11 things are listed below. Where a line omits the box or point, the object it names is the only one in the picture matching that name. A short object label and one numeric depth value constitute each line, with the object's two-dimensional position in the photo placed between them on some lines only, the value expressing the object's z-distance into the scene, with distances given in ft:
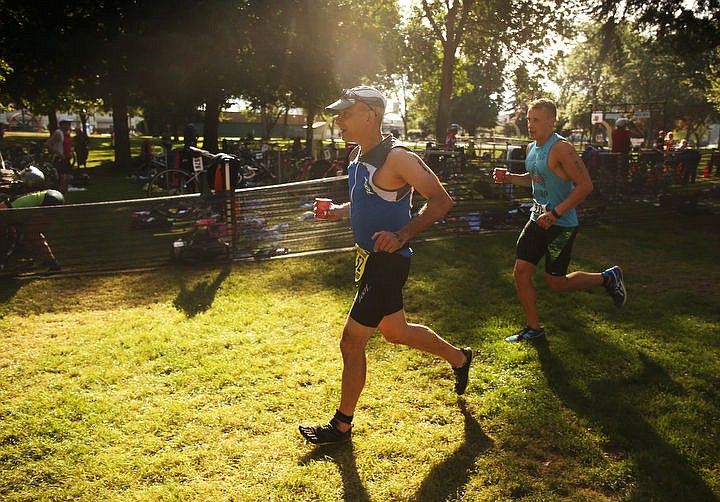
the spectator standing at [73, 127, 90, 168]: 72.28
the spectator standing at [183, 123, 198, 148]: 41.11
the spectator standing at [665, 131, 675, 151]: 69.43
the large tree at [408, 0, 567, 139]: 77.87
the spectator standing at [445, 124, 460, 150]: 67.00
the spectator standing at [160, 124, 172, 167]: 48.11
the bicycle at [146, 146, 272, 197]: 36.64
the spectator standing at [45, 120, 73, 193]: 54.13
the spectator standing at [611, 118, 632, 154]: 42.65
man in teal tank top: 14.51
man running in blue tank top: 10.09
